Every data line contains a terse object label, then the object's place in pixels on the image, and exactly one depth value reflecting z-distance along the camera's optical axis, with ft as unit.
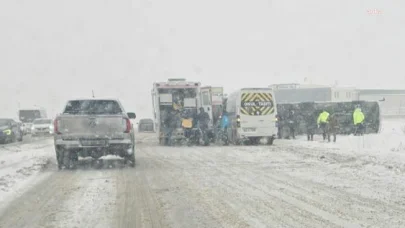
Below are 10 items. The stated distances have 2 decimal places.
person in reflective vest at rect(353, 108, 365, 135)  86.22
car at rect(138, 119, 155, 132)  163.94
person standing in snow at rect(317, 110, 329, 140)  83.15
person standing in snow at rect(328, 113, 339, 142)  79.62
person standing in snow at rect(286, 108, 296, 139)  96.12
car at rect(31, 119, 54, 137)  129.70
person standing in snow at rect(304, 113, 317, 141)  88.07
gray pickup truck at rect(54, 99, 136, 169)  46.11
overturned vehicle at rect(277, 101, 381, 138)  102.32
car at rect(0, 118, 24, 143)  100.17
